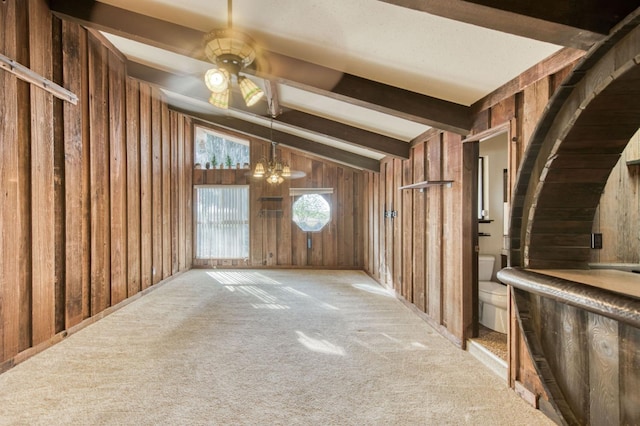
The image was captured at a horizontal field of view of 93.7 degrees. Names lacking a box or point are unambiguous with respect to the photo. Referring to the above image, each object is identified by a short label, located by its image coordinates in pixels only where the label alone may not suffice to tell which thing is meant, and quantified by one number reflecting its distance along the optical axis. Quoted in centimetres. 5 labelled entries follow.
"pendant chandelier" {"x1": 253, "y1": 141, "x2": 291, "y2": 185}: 444
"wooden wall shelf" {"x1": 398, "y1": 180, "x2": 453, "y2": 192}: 292
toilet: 297
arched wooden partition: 79
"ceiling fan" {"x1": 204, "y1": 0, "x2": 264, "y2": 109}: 168
